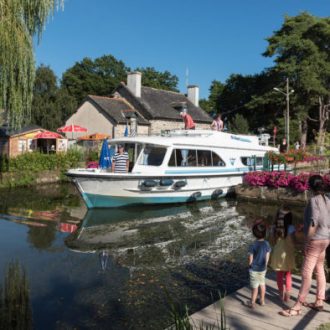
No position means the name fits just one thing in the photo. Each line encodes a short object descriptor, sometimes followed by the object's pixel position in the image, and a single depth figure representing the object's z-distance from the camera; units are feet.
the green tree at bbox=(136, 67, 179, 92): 210.18
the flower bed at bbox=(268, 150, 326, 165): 65.67
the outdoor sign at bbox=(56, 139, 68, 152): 97.45
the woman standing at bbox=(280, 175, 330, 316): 15.76
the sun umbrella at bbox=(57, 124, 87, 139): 87.45
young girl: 17.30
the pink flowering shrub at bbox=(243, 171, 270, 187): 58.03
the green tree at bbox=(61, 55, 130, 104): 198.49
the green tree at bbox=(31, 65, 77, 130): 145.07
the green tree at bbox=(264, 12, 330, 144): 129.18
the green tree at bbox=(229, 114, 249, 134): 126.93
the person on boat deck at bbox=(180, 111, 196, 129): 63.77
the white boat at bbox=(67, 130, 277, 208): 47.42
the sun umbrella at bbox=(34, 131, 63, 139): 88.28
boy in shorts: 17.10
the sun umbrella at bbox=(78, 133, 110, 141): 100.91
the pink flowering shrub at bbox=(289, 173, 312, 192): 53.26
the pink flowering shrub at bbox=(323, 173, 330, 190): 49.85
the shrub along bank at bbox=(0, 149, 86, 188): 69.26
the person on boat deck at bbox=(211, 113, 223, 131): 65.05
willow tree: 40.54
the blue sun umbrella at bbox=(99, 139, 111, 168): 51.75
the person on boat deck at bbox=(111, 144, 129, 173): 47.91
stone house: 107.34
